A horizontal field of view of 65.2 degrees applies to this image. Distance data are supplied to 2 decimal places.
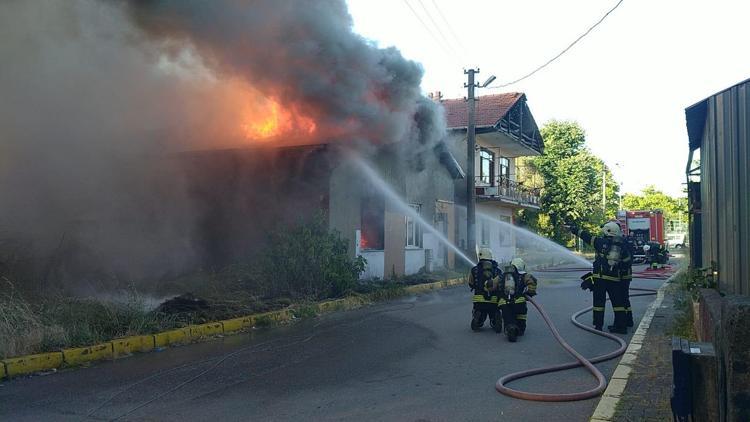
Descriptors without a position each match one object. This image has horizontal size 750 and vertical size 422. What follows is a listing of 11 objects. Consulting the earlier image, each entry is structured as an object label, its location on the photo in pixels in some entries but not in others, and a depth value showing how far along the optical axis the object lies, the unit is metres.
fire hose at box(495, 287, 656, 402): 4.67
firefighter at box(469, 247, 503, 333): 7.89
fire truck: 29.12
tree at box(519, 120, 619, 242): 34.28
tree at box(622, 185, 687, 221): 68.03
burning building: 12.48
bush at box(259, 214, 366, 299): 10.50
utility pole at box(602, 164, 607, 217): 37.72
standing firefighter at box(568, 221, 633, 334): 7.84
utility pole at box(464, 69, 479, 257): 17.70
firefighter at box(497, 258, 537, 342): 7.37
